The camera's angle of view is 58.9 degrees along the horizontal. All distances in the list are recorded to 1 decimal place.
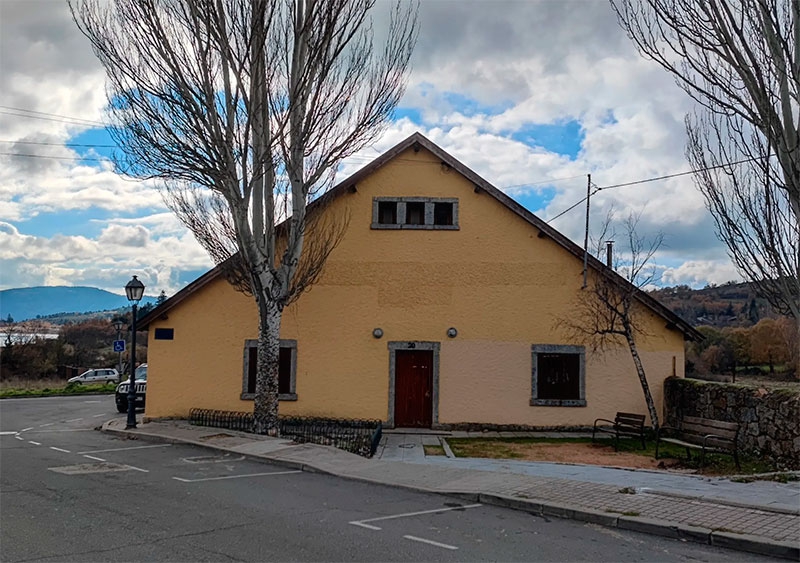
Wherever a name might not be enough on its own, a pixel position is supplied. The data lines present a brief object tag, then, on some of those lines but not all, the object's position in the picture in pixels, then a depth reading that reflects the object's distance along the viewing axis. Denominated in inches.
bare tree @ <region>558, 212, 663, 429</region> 689.0
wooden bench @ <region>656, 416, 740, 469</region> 506.6
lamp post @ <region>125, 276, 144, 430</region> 713.0
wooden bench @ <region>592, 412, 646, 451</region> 636.1
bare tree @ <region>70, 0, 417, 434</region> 609.0
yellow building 748.0
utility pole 741.9
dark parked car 948.6
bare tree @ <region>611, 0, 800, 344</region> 453.4
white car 1708.9
